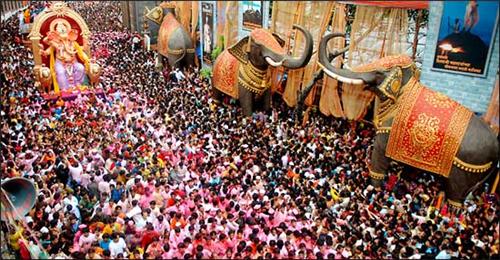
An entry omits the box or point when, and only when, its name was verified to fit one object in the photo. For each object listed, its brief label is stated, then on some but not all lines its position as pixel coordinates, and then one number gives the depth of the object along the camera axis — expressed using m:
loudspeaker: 5.21
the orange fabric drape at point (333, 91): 8.53
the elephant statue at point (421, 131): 5.84
